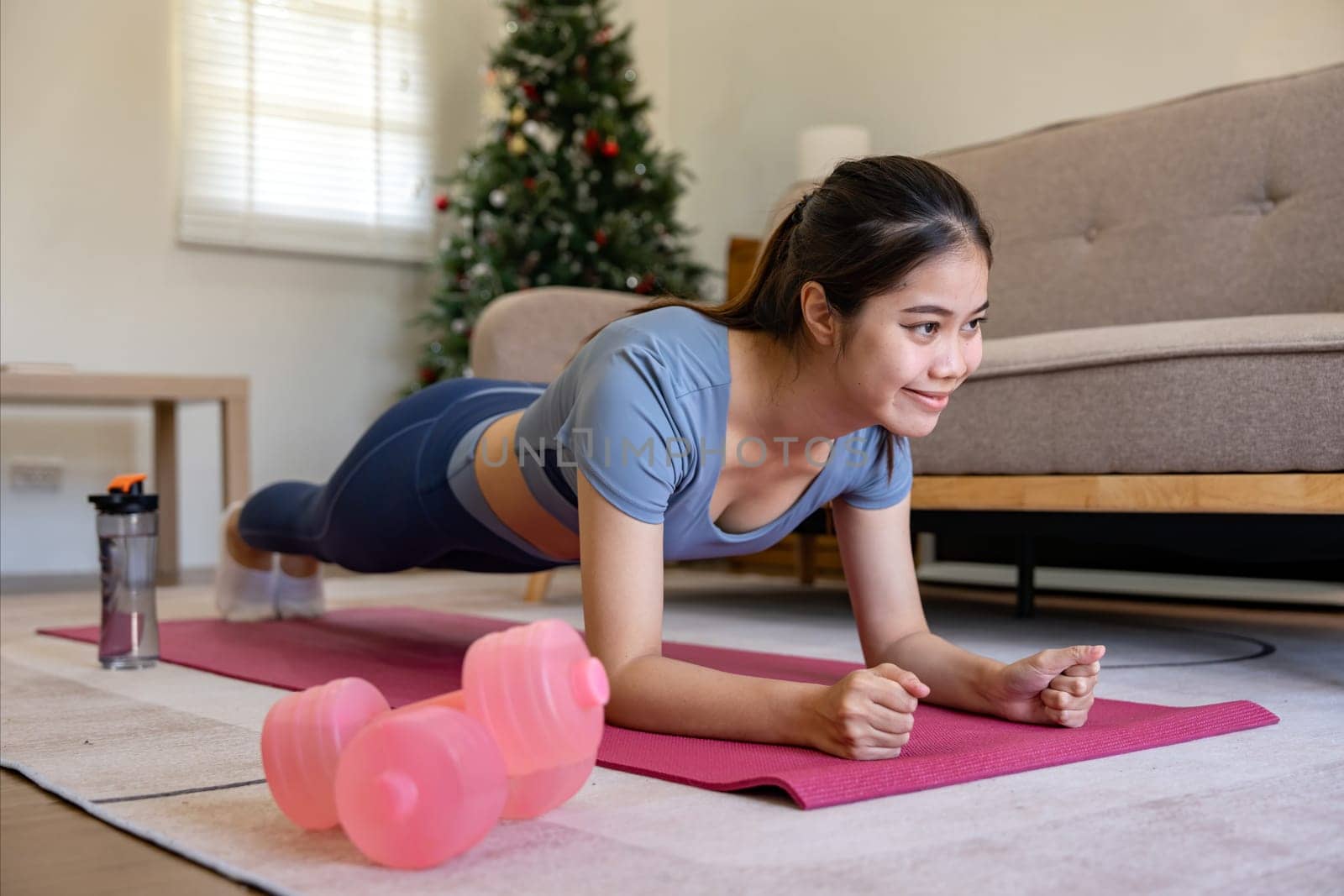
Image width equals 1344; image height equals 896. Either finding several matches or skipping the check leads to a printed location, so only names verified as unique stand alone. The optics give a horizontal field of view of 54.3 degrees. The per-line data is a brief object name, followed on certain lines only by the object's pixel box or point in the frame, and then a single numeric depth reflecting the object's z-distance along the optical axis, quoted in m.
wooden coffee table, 3.25
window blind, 4.20
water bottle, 1.78
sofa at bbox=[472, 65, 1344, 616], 1.70
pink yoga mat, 1.02
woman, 1.15
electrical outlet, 3.90
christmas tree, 4.12
